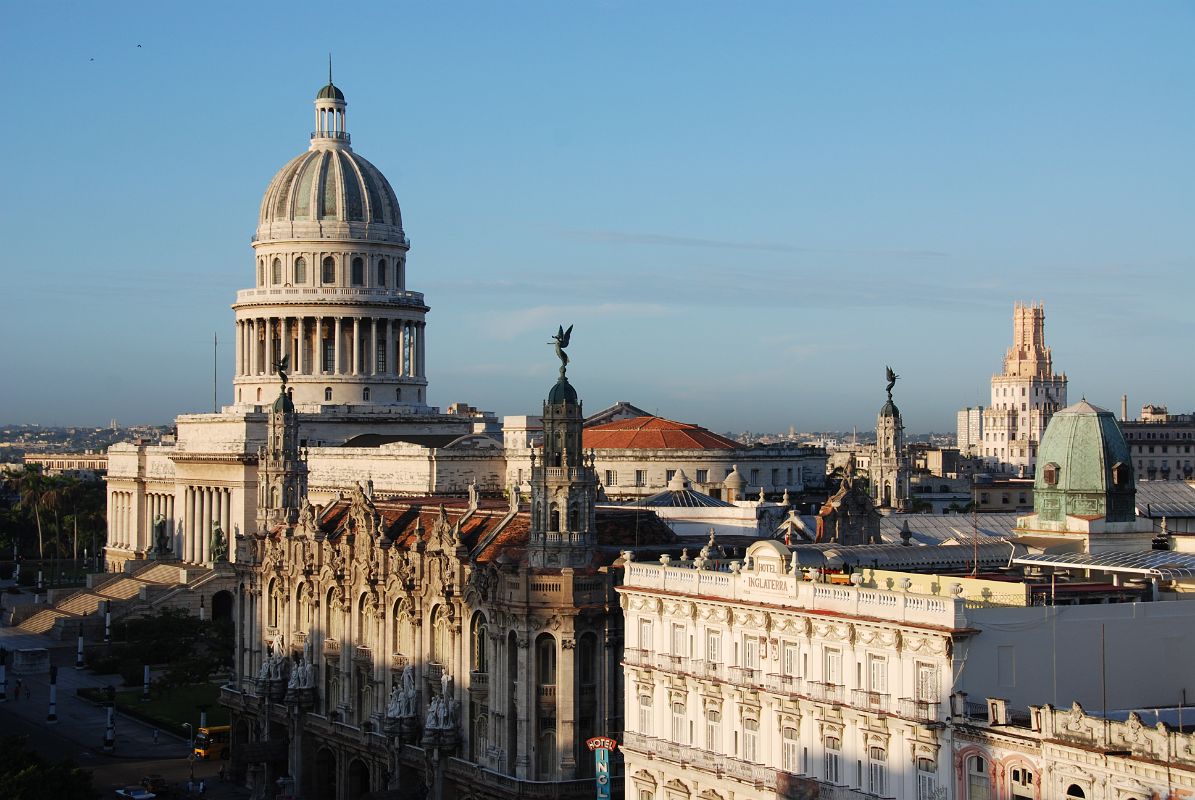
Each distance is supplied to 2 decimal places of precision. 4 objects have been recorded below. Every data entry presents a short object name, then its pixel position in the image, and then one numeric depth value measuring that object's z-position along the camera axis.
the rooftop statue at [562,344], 95.75
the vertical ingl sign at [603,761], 82.19
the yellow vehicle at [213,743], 118.25
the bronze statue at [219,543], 184.38
